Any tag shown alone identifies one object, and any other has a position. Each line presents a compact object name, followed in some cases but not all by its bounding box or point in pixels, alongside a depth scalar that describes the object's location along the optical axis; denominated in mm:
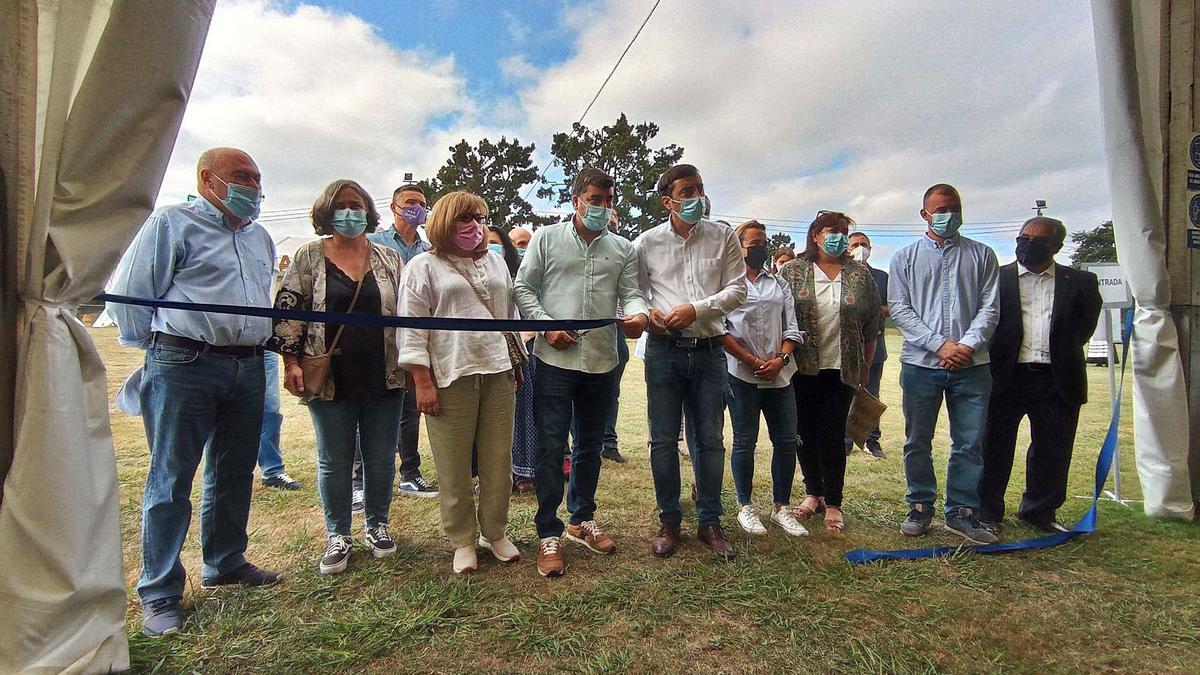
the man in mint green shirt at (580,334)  2861
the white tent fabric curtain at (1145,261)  3154
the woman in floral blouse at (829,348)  3422
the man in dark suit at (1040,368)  3282
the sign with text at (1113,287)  3576
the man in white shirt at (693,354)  2953
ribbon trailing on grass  2900
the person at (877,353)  5316
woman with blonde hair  2641
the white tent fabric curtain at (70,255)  1696
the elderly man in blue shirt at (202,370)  2281
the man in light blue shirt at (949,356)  3217
